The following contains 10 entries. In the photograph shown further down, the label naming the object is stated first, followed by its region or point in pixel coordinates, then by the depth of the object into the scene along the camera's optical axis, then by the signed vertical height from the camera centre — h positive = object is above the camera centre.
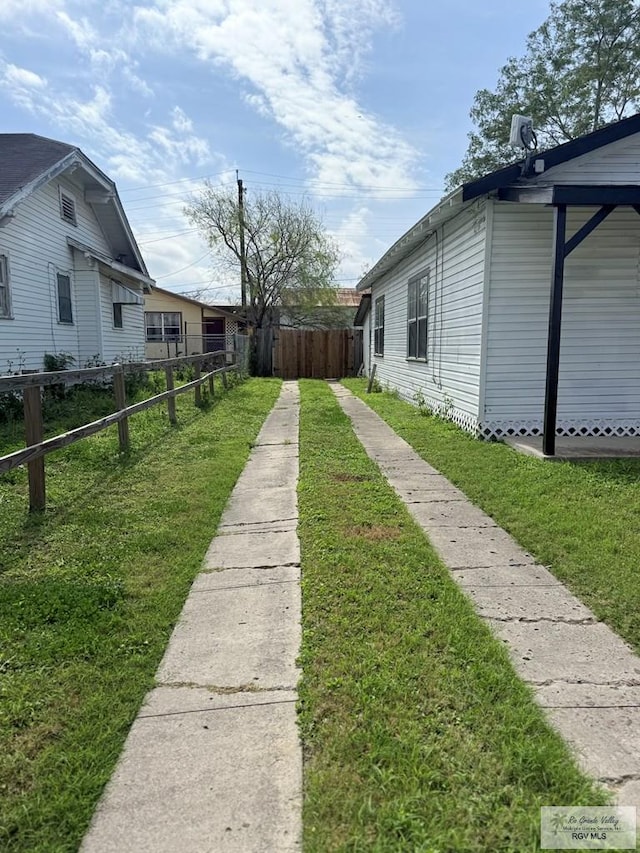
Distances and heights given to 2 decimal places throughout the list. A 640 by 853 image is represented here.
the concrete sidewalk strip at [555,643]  1.77 -1.29
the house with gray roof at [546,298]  6.40 +0.70
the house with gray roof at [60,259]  9.78 +2.05
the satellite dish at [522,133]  6.19 +2.57
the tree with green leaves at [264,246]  21.70 +4.41
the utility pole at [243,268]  21.42 +3.41
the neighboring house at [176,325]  25.48 +1.37
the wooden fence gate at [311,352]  20.23 +0.04
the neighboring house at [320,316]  25.27 +1.81
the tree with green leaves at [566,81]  20.69 +11.12
